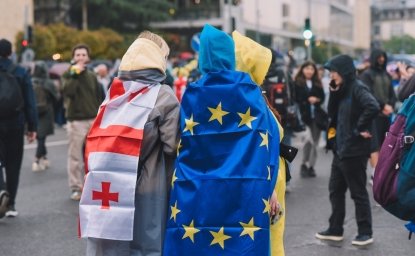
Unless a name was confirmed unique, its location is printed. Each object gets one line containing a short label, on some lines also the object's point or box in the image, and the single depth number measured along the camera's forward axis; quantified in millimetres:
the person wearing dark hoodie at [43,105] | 12406
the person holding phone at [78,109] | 9555
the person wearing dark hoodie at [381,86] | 10406
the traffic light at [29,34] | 33719
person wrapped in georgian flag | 4195
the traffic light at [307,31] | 28508
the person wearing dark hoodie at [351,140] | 6836
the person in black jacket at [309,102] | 10984
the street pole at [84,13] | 59188
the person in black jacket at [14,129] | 8117
